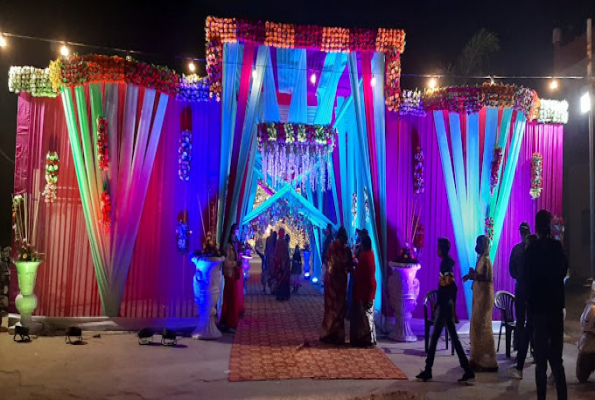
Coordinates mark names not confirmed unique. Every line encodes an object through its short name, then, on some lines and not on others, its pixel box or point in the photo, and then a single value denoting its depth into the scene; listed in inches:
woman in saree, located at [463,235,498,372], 196.2
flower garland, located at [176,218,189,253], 260.4
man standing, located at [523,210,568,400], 146.7
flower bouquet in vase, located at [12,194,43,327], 243.4
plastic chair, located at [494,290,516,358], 227.0
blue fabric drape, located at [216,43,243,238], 264.5
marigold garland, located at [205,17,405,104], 261.4
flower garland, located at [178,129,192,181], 263.3
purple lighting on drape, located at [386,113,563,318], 274.4
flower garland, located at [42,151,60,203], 254.1
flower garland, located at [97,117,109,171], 251.8
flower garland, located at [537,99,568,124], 285.9
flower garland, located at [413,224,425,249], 270.7
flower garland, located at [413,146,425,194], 273.9
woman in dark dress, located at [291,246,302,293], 440.5
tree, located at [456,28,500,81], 447.2
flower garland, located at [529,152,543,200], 279.9
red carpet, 188.4
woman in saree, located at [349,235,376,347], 233.5
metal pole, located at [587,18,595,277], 307.9
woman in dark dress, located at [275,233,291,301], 382.9
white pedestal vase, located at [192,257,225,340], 246.4
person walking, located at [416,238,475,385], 178.1
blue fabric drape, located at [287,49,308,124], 284.2
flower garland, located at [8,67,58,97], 259.0
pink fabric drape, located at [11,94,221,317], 256.2
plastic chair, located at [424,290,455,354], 222.9
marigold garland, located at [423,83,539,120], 268.2
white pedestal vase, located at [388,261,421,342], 251.6
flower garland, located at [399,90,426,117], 276.5
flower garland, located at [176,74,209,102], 267.9
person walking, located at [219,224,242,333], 261.1
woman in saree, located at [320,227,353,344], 241.8
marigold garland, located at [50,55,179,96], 249.0
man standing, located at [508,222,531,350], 216.1
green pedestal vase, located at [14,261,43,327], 243.1
